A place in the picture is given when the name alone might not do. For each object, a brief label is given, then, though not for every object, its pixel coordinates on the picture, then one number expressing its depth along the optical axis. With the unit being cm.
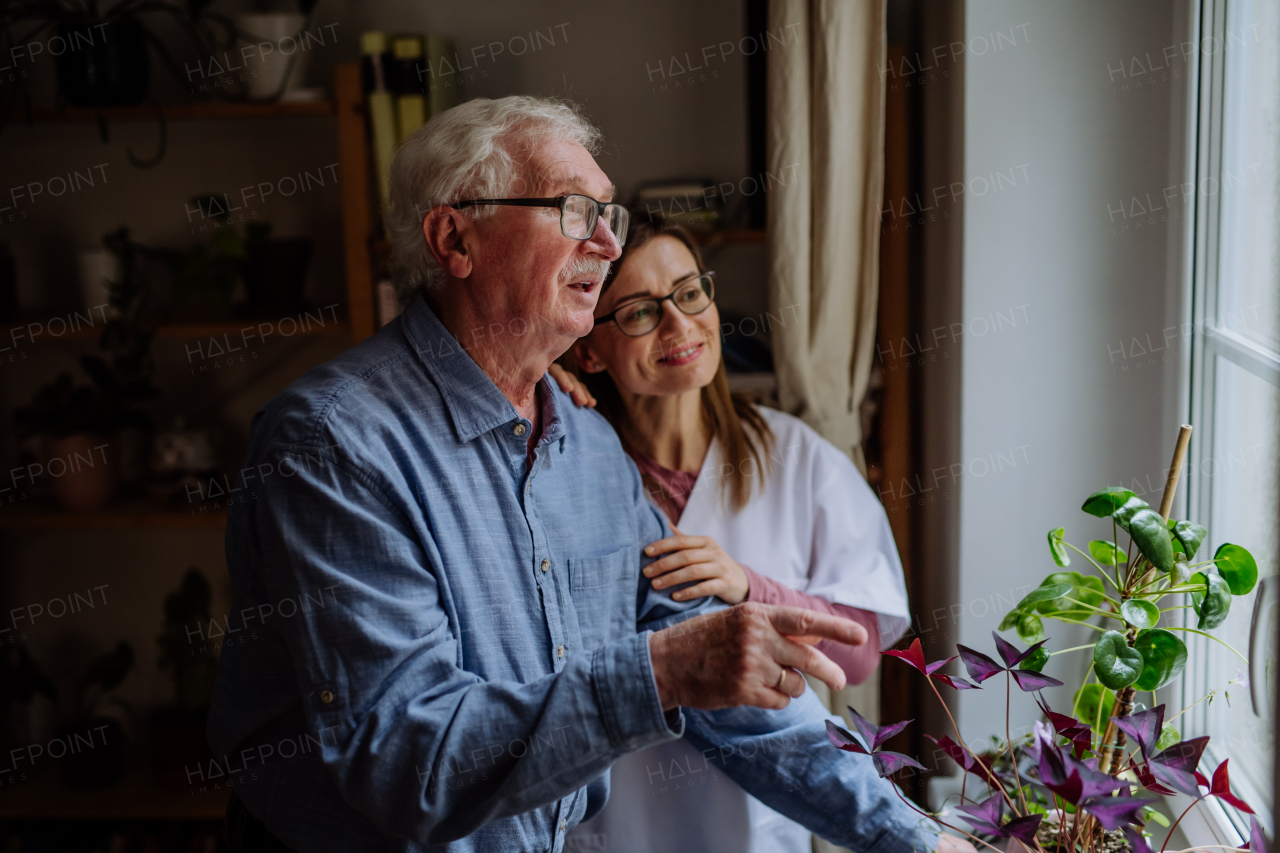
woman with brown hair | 152
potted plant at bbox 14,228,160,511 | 226
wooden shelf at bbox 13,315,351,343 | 217
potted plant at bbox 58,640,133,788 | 241
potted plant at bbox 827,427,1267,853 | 90
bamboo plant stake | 109
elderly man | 98
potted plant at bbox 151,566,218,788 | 238
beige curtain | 186
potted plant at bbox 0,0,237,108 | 212
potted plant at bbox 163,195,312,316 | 222
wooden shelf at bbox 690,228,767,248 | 201
